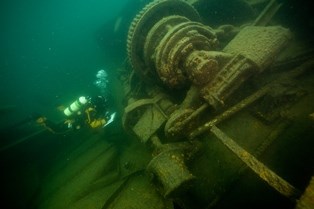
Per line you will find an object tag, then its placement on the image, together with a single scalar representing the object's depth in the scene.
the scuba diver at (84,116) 4.03
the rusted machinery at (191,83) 2.15
